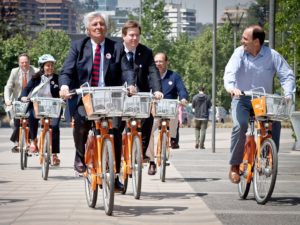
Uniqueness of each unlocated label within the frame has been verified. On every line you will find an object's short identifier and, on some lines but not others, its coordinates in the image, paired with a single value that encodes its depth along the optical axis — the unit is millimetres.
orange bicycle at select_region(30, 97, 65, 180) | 13767
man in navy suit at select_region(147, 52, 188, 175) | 14438
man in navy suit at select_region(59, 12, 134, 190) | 9773
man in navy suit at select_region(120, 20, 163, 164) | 12039
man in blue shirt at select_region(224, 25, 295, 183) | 10445
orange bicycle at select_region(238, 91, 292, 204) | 9828
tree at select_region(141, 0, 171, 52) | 68000
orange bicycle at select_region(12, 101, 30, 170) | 15633
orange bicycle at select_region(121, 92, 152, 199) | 9266
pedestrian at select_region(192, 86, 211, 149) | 27047
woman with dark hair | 14492
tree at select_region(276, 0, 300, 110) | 22409
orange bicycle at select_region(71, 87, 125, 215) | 8742
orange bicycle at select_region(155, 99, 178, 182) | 13734
